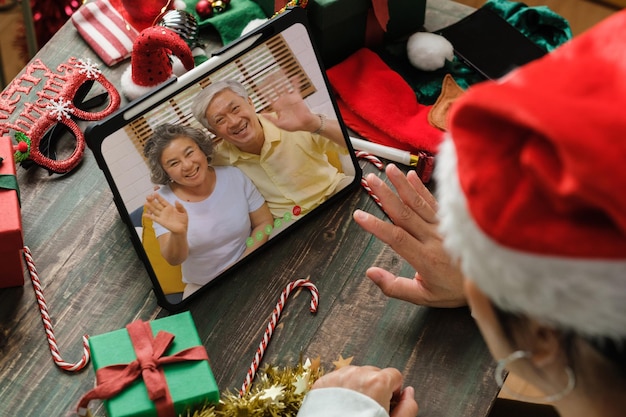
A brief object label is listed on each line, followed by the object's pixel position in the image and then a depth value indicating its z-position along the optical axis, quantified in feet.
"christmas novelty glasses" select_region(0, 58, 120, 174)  4.34
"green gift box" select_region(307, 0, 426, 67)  4.64
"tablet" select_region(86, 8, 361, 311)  3.79
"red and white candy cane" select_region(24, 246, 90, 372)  3.67
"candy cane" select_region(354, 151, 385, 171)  4.50
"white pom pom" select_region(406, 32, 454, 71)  4.84
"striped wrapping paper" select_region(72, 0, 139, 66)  4.88
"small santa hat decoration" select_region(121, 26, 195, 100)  4.23
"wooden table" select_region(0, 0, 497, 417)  3.65
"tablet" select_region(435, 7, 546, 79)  4.92
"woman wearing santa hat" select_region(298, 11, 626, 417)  1.85
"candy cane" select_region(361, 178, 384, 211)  4.34
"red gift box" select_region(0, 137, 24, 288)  3.72
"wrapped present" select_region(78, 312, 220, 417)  3.36
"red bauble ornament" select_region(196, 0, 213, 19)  5.05
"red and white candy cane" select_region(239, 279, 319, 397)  3.65
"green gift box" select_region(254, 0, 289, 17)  4.77
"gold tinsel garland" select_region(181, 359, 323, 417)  3.39
